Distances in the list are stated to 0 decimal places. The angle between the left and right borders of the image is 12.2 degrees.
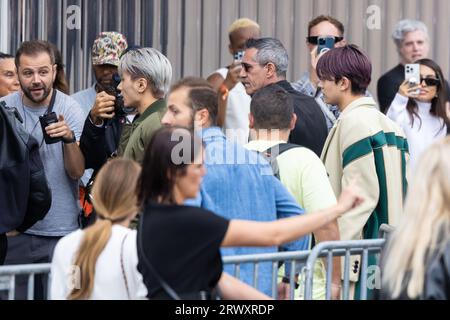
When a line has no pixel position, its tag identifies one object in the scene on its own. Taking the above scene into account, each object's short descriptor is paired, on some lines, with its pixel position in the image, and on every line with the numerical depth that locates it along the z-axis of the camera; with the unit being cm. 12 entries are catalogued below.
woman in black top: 833
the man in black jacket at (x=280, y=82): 1338
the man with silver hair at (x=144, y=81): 1211
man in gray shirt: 1273
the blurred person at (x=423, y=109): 1516
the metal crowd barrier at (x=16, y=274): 941
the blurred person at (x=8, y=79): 1567
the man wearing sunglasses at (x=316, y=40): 1512
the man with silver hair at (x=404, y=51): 1685
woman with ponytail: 877
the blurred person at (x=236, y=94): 1611
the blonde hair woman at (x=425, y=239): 780
